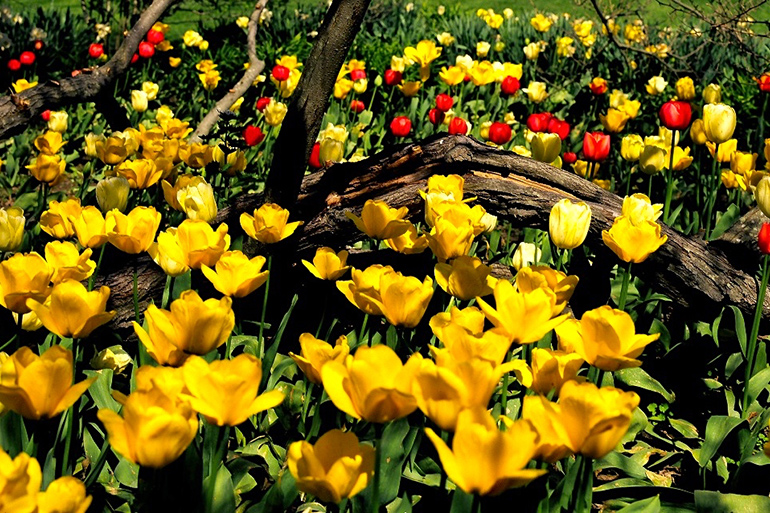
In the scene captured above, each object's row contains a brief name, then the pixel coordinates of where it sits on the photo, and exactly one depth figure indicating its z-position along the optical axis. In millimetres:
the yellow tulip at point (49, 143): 3156
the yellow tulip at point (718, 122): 2865
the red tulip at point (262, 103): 4188
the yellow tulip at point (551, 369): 1364
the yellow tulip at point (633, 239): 1909
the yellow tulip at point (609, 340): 1350
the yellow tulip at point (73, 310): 1475
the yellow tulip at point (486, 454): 1007
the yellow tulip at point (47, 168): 2852
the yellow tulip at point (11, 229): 2133
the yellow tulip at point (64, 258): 1771
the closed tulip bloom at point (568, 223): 2045
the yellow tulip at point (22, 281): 1626
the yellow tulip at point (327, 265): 1923
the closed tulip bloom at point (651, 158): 3117
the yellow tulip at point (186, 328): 1355
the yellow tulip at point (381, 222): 2082
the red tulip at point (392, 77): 4504
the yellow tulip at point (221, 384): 1135
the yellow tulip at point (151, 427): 1075
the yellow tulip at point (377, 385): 1120
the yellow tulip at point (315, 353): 1391
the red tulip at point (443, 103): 3781
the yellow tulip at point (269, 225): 2027
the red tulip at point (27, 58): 5303
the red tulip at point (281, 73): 4457
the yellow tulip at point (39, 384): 1191
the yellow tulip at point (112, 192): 2447
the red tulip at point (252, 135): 3504
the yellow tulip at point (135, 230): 1899
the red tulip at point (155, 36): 5422
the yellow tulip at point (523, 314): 1434
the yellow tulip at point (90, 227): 1952
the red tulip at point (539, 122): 3500
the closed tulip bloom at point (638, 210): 2232
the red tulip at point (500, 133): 3383
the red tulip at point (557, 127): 3416
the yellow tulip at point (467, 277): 1725
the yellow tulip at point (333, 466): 1119
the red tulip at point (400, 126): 3588
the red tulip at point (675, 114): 2934
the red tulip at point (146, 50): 5184
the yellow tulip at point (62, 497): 1020
